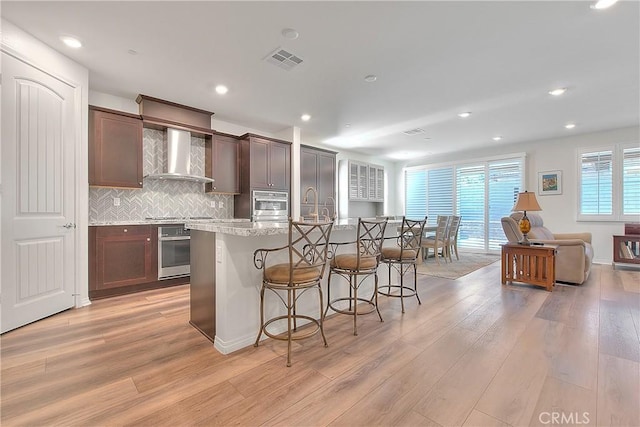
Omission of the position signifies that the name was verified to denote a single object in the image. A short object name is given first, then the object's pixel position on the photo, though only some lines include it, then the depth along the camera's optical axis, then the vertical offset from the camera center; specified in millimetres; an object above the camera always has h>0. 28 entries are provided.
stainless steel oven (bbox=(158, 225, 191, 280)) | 3783 -558
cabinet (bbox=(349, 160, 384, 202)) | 7027 +810
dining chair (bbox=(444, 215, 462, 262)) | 5660 -468
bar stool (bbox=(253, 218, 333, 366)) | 1915 -452
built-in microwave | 4758 +115
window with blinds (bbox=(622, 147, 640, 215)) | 5195 +608
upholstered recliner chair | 3754 -584
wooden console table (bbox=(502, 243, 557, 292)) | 3652 -718
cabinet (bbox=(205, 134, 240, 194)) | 4562 +809
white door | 2439 +165
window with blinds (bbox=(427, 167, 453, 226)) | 7586 +552
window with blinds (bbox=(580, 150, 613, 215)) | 5461 +603
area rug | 4625 -1015
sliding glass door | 6637 +471
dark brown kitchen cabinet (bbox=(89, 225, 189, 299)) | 3328 -607
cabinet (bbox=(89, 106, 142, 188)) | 3434 +816
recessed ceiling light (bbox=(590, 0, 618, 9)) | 2107 +1611
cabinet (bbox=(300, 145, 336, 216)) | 5652 +780
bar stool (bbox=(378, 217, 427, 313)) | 2885 -438
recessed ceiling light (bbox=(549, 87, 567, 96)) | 3623 +1617
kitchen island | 2043 -561
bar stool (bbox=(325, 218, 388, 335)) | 2430 -460
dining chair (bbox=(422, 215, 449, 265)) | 5418 -521
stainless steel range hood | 4074 +820
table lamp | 3896 +79
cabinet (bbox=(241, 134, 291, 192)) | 4773 +890
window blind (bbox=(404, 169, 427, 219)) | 8141 +575
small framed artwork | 6004 +664
